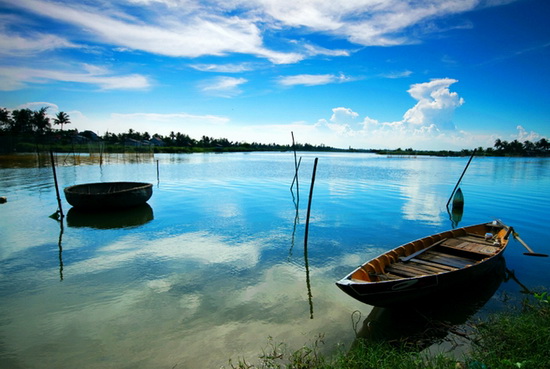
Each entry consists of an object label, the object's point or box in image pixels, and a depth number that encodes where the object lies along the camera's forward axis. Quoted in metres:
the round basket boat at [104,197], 13.35
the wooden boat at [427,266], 5.20
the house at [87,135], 76.00
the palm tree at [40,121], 67.69
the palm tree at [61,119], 76.88
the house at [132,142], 76.78
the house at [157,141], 94.29
